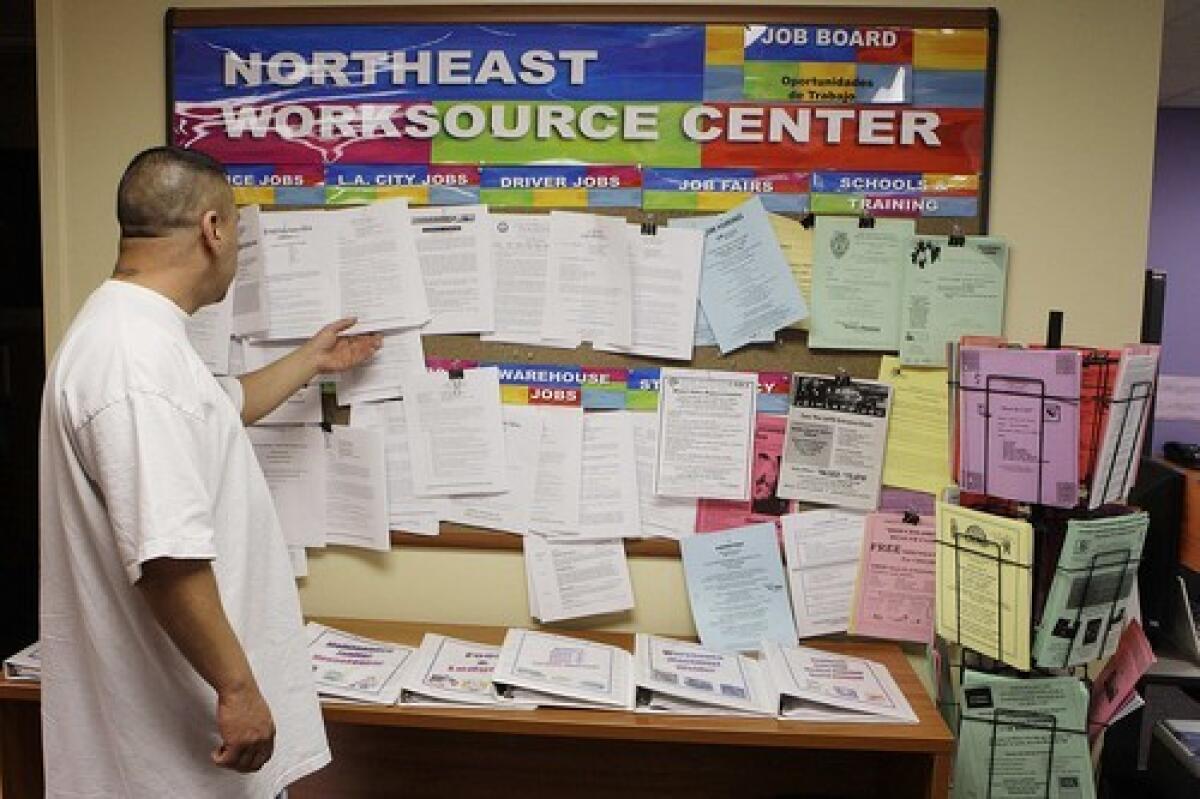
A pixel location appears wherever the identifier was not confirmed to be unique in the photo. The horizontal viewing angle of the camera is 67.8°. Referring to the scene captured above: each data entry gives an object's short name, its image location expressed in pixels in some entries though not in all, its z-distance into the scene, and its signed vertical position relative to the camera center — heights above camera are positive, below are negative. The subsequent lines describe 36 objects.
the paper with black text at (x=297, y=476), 1.87 -0.33
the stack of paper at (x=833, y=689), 1.48 -0.62
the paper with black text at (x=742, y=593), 1.77 -0.52
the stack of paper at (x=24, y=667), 1.58 -0.64
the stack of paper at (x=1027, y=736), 1.39 -0.63
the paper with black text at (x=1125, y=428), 1.35 -0.14
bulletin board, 1.71 +0.42
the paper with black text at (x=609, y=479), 1.79 -0.31
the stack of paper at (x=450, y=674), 1.52 -0.63
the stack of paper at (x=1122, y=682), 1.43 -0.56
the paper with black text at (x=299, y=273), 1.82 +0.09
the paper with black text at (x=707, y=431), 1.77 -0.21
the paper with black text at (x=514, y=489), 1.81 -0.34
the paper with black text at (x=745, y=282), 1.73 +0.09
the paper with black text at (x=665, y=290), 1.75 +0.07
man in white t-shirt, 1.14 -0.32
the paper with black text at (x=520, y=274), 1.79 +0.10
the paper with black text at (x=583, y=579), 1.81 -0.52
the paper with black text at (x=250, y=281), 1.83 +0.07
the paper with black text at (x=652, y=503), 1.80 -0.35
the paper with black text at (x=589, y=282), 1.76 +0.09
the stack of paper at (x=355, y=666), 1.53 -0.63
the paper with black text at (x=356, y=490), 1.84 -0.35
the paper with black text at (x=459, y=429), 1.82 -0.22
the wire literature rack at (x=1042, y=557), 1.36 -0.34
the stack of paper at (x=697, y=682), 1.50 -0.63
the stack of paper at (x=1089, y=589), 1.33 -0.38
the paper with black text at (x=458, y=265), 1.79 +0.11
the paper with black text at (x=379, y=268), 1.81 +0.10
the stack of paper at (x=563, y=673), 1.51 -0.62
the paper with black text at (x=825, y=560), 1.77 -0.46
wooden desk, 1.81 -0.92
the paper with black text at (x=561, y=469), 1.80 -0.29
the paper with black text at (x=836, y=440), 1.74 -0.21
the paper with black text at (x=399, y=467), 1.84 -0.30
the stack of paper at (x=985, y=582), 1.36 -0.39
